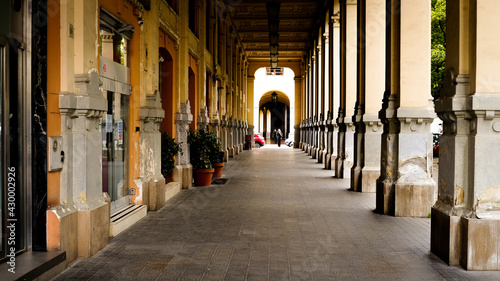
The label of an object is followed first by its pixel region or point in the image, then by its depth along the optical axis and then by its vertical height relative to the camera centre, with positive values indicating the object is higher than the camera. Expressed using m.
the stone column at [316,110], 24.84 +1.18
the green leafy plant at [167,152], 9.63 -0.44
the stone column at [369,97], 10.96 +0.81
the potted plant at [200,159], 12.22 -0.74
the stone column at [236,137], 28.22 -0.41
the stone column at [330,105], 17.97 +1.01
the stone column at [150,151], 8.25 -0.36
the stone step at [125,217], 6.53 -1.30
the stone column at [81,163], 5.24 -0.37
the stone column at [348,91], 14.36 +1.23
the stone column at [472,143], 5.01 -0.14
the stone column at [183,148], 11.20 -0.42
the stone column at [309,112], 30.20 +1.31
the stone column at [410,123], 8.12 +0.14
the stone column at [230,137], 24.98 -0.33
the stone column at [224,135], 21.70 -0.19
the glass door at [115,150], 7.14 -0.30
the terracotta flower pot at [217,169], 14.09 -1.14
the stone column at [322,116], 21.00 +0.68
